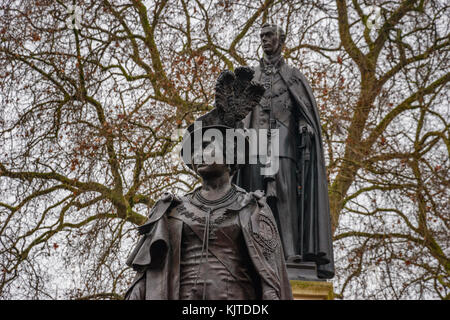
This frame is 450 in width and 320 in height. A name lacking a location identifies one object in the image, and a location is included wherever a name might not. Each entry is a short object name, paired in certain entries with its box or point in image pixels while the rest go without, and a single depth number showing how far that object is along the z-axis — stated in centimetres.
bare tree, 2753
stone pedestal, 1462
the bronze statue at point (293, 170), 1538
